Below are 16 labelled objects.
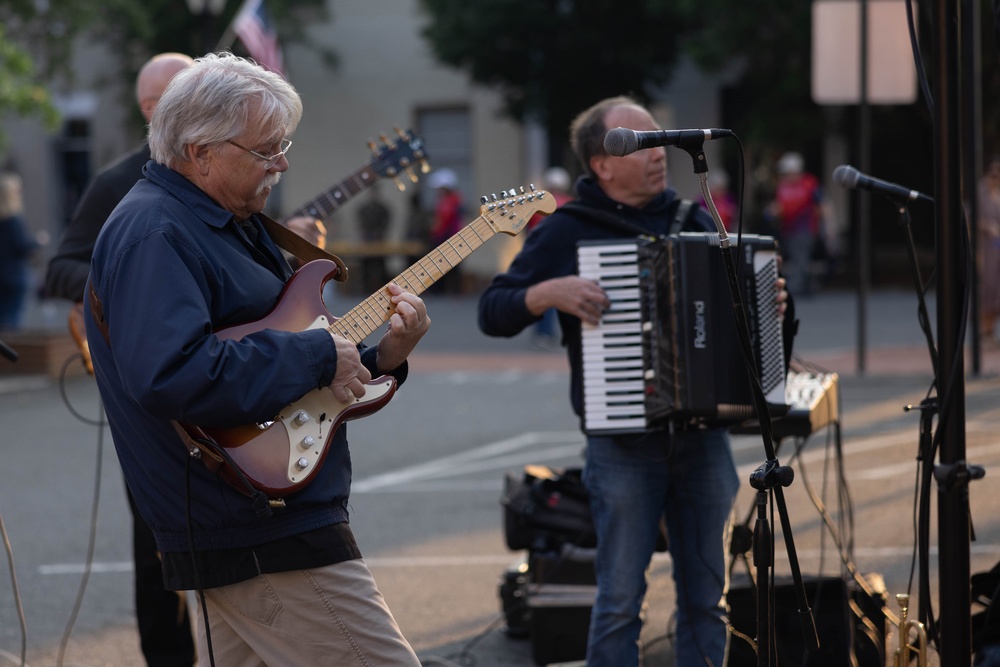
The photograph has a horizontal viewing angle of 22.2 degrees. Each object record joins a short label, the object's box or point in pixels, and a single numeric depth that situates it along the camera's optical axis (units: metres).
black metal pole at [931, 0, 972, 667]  6.07
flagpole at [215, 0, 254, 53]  30.02
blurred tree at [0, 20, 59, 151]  28.63
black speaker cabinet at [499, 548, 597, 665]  9.89
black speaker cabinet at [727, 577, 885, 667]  8.68
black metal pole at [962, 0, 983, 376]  6.83
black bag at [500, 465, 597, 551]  10.34
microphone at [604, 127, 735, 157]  5.87
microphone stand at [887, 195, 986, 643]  6.51
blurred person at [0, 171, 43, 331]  28.94
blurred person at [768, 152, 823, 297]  38.83
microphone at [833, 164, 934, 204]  7.03
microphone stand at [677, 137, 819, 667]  6.00
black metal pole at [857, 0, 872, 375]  22.43
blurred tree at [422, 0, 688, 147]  45.97
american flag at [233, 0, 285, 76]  26.60
